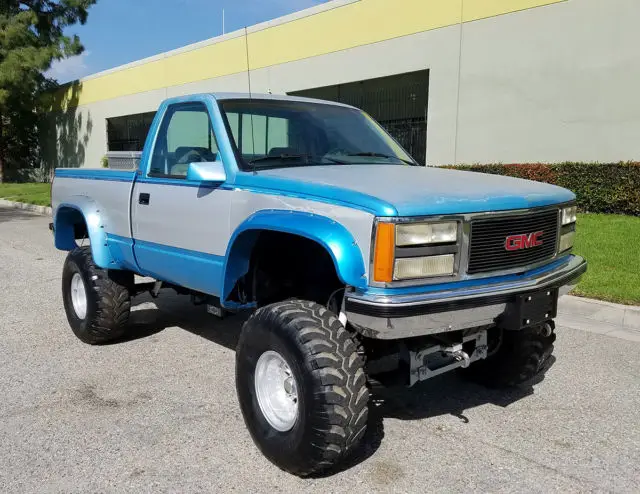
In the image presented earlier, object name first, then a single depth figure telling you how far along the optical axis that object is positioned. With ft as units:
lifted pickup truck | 9.52
